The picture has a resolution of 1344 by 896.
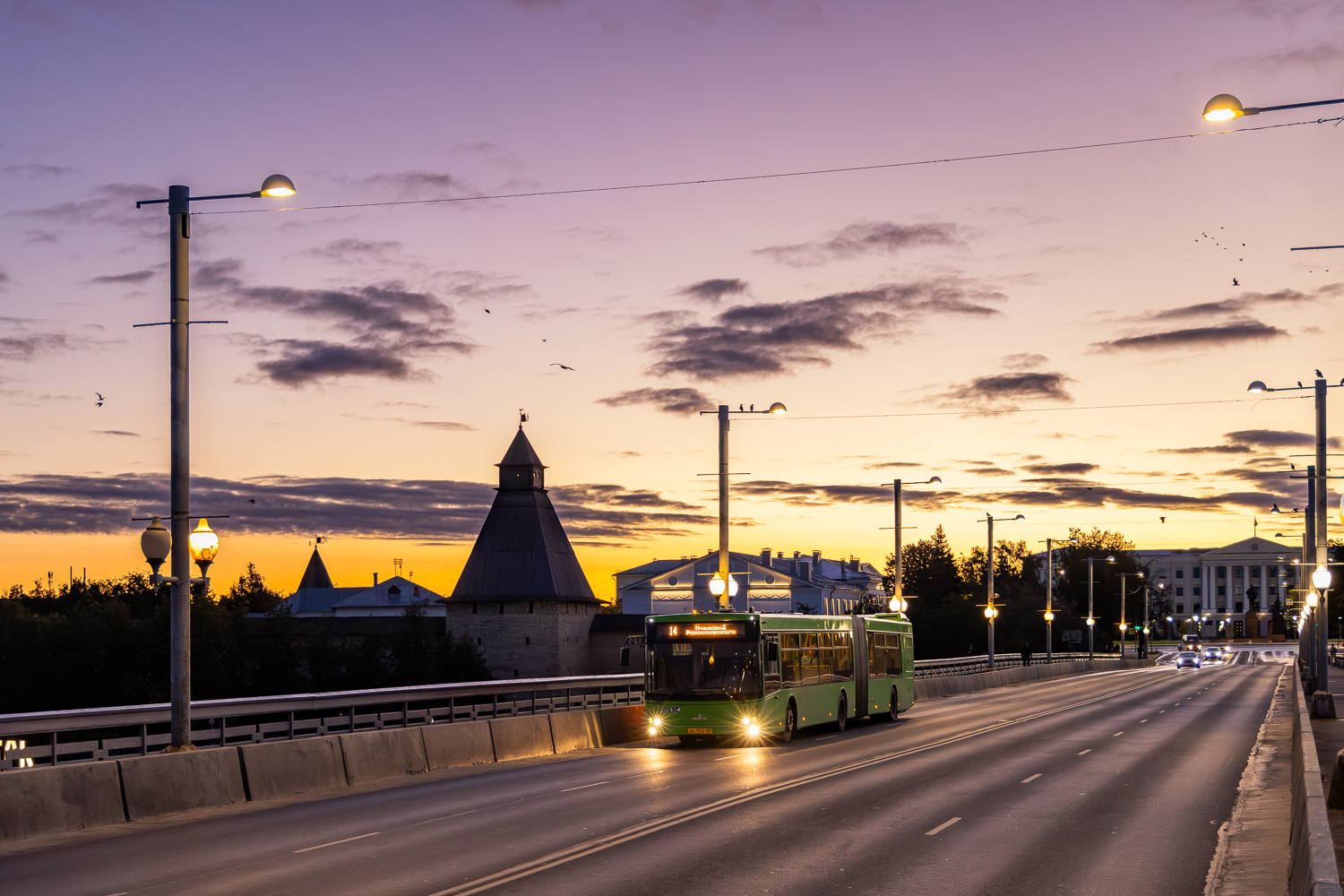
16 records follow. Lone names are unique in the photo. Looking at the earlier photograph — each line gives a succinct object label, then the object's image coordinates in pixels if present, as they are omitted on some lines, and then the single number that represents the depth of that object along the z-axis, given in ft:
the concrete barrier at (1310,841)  27.94
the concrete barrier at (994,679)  173.17
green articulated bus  93.91
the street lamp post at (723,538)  124.98
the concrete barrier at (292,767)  63.67
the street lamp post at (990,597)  209.60
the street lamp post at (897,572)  173.05
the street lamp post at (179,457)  60.64
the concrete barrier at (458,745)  79.30
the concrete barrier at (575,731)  92.89
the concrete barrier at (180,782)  56.65
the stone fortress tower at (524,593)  370.32
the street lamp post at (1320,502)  121.60
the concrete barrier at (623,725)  100.07
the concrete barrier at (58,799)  50.57
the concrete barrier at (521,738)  86.22
